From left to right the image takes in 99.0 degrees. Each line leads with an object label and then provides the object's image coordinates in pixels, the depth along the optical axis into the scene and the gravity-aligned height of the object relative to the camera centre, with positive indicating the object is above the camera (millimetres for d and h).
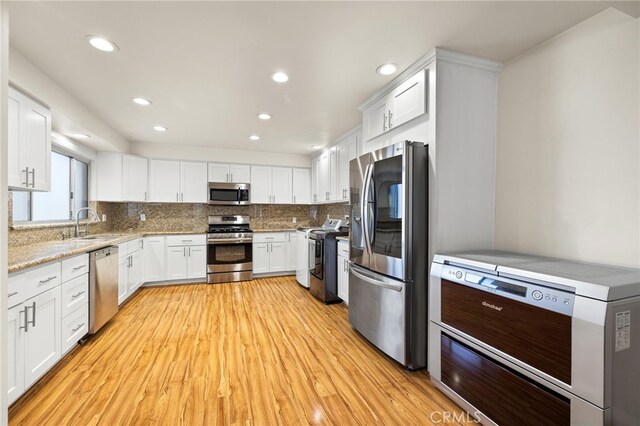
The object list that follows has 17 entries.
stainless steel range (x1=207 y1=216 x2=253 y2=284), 4840 -779
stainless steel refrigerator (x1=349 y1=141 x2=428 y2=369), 2072 -294
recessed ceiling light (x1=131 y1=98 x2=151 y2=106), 2887 +1185
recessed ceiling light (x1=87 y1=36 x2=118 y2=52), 1868 +1176
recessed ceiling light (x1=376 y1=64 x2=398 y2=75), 2215 +1187
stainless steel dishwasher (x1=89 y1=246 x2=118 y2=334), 2641 -781
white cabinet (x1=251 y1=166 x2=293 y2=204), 5336 +536
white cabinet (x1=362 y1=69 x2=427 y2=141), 2148 +942
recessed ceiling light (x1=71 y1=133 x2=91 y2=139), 3310 +934
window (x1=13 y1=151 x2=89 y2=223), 2833 +168
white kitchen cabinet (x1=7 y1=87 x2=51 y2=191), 1953 +528
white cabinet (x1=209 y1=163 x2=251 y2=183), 5064 +738
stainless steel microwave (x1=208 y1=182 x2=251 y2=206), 5035 +339
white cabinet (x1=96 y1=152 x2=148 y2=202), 4266 +552
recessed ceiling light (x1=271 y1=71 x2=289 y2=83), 2357 +1190
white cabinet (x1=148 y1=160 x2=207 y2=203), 4723 +532
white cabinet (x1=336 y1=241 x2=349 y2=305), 3469 -749
